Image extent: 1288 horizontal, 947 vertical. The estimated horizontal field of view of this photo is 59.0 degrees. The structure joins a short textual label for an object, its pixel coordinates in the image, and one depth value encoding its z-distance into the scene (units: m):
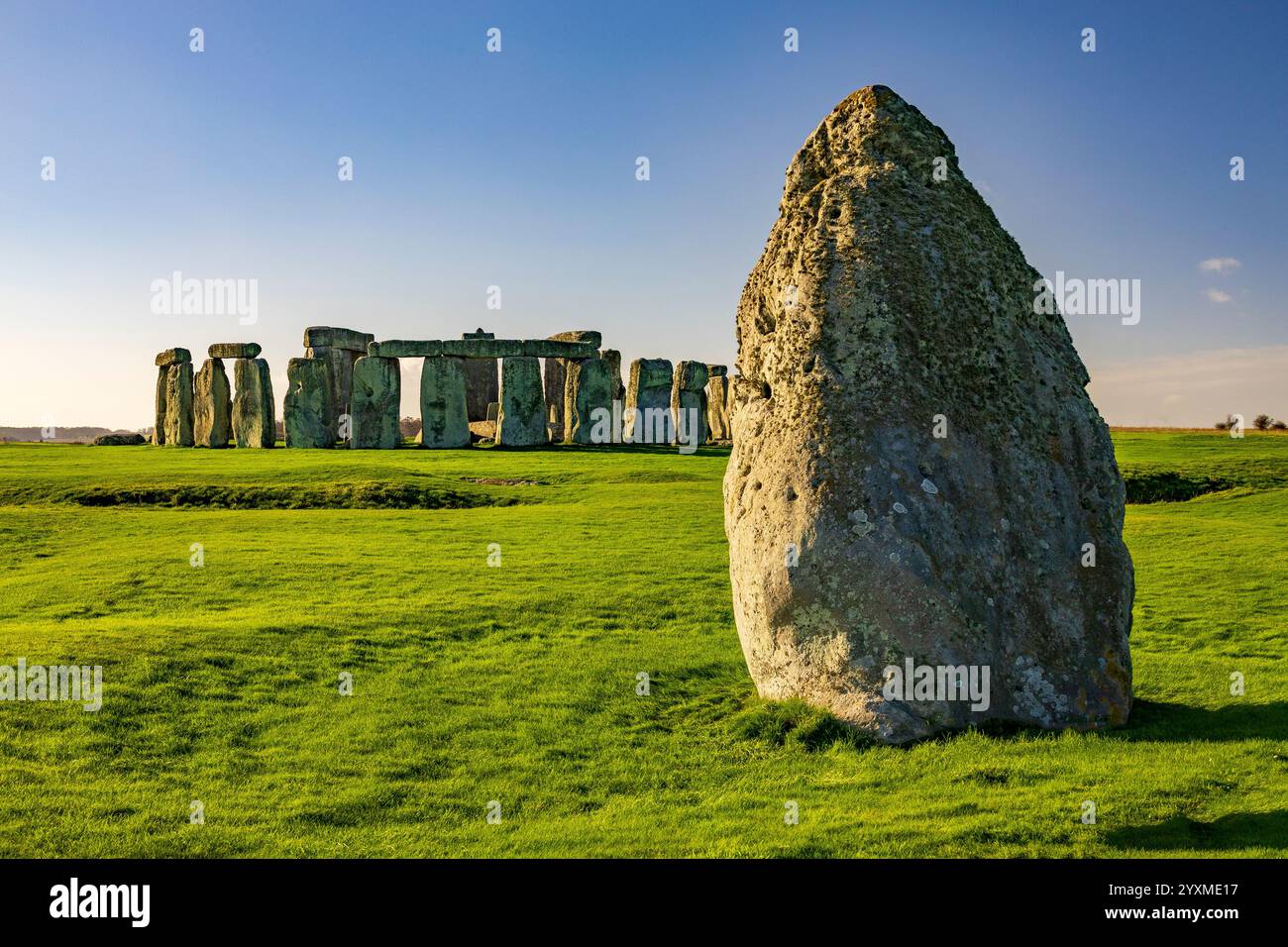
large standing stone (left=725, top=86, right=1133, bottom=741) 8.11
